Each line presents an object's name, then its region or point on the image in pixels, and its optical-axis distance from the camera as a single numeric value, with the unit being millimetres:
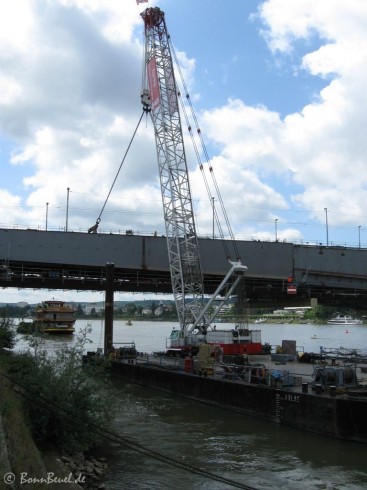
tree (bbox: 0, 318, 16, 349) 30244
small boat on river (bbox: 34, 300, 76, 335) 110138
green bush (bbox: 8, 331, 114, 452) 15789
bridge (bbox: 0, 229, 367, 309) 56969
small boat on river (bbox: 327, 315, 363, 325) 177375
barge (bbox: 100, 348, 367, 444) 21531
